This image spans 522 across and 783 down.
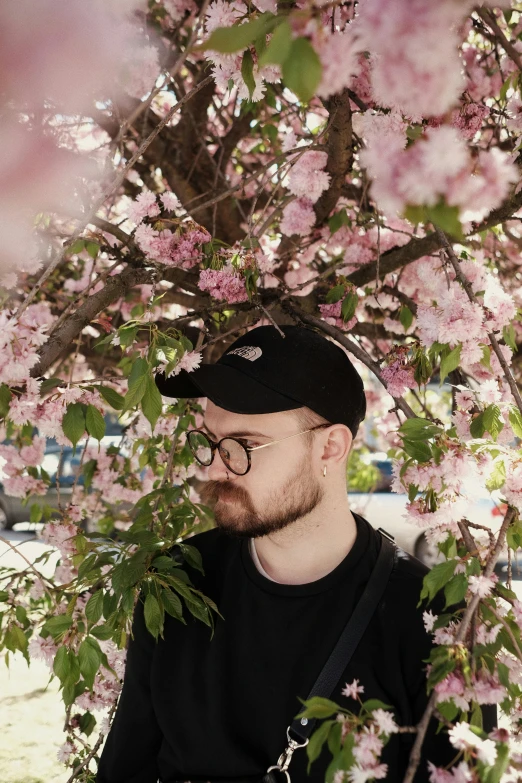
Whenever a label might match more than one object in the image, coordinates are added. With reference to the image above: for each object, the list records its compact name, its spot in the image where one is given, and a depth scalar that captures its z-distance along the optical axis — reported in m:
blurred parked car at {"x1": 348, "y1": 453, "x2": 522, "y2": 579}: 6.62
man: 1.58
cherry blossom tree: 0.71
